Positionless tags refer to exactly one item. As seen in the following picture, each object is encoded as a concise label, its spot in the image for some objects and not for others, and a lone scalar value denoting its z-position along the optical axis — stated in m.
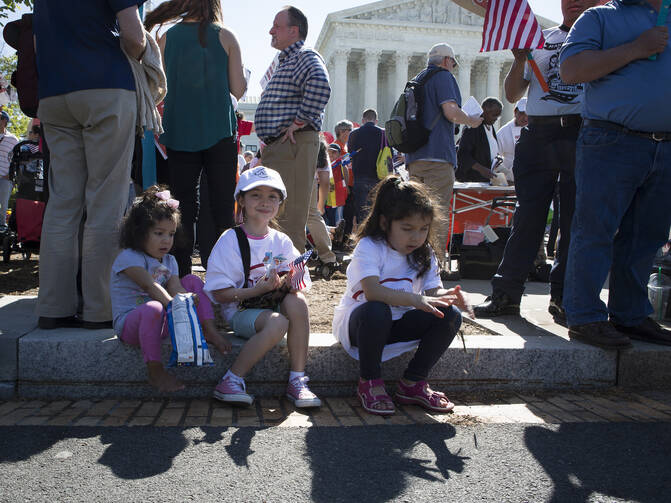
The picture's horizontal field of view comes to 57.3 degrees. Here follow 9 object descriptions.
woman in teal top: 3.73
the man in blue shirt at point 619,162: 2.97
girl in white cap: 2.72
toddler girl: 2.66
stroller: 5.57
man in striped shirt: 4.41
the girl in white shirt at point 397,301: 2.71
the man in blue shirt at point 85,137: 2.97
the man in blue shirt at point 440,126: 5.15
